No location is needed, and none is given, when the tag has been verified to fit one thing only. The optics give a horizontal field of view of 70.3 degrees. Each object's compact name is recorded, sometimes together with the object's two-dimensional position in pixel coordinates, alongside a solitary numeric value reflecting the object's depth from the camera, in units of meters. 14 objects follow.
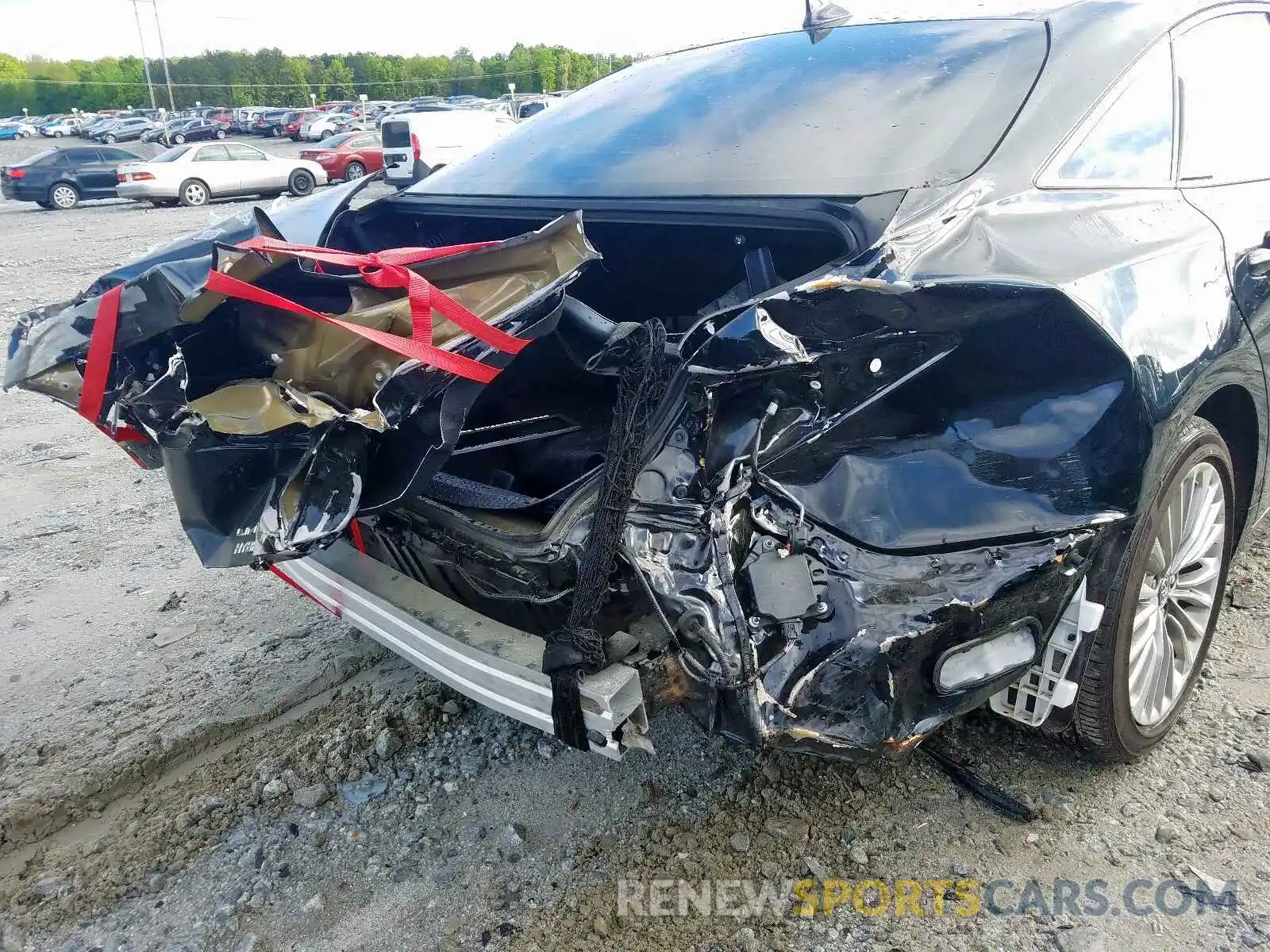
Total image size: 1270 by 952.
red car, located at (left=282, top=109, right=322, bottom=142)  39.38
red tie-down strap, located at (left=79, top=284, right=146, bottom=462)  1.74
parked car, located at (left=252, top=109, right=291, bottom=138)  42.59
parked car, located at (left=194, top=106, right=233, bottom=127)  46.62
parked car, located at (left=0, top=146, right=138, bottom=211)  19.27
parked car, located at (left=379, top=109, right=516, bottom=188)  13.05
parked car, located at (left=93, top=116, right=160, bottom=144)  39.19
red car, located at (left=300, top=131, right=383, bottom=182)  21.20
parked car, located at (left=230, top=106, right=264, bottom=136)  44.84
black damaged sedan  1.67
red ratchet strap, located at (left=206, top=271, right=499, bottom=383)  1.65
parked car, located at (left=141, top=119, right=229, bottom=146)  37.12
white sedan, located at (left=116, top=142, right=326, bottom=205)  18.12
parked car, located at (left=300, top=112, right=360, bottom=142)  36.34
